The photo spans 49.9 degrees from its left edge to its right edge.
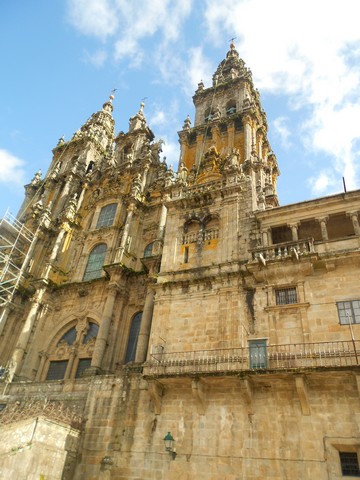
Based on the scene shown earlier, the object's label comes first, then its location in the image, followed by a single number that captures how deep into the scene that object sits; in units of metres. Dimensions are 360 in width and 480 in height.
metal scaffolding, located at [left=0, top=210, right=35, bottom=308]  29.18
